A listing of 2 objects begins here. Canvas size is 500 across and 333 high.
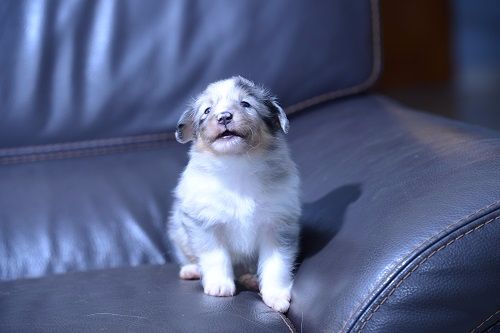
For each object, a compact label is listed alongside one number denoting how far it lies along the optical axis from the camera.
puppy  0.94
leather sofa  0.78
